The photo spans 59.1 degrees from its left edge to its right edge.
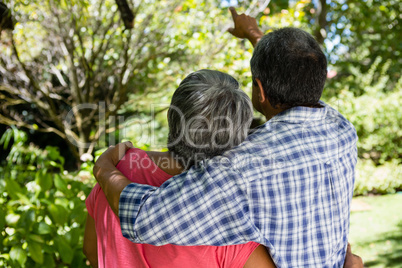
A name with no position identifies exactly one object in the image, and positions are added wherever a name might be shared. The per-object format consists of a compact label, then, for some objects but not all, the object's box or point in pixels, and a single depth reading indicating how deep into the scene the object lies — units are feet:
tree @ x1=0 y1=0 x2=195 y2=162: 16.56
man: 3.32
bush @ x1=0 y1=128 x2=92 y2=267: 5.63
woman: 3.69
